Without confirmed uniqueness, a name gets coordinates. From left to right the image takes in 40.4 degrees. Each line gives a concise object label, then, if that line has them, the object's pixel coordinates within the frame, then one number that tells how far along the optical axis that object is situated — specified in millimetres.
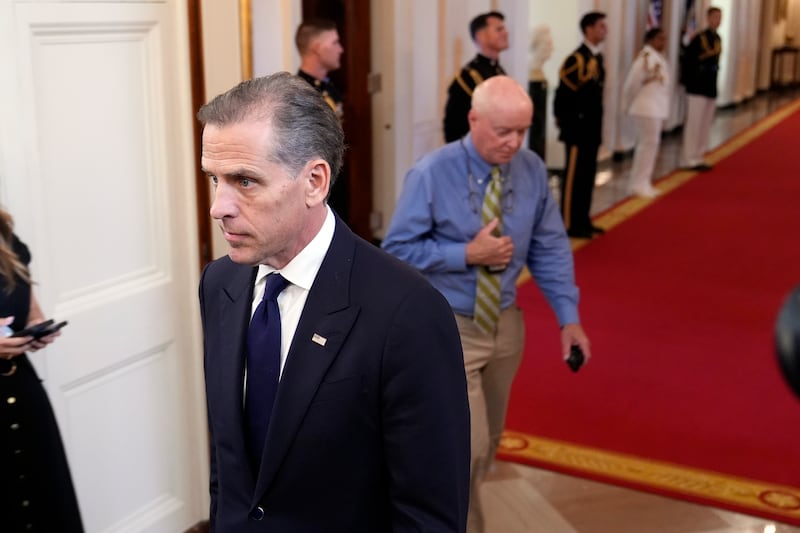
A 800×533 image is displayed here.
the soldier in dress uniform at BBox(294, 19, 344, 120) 6109
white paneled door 3213
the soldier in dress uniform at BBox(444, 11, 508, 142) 7812
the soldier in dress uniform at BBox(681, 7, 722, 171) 13227
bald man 3637
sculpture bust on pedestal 11039
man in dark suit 1836
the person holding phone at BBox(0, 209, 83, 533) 2904
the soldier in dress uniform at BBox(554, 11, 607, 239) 9492
